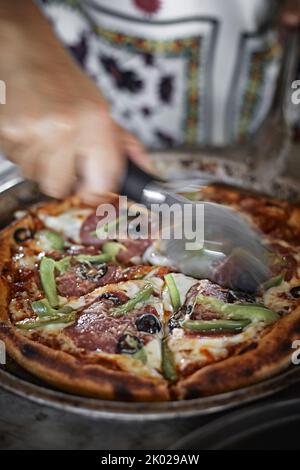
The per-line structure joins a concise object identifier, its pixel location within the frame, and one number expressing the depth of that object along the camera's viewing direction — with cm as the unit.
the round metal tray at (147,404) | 46
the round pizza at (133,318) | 49
